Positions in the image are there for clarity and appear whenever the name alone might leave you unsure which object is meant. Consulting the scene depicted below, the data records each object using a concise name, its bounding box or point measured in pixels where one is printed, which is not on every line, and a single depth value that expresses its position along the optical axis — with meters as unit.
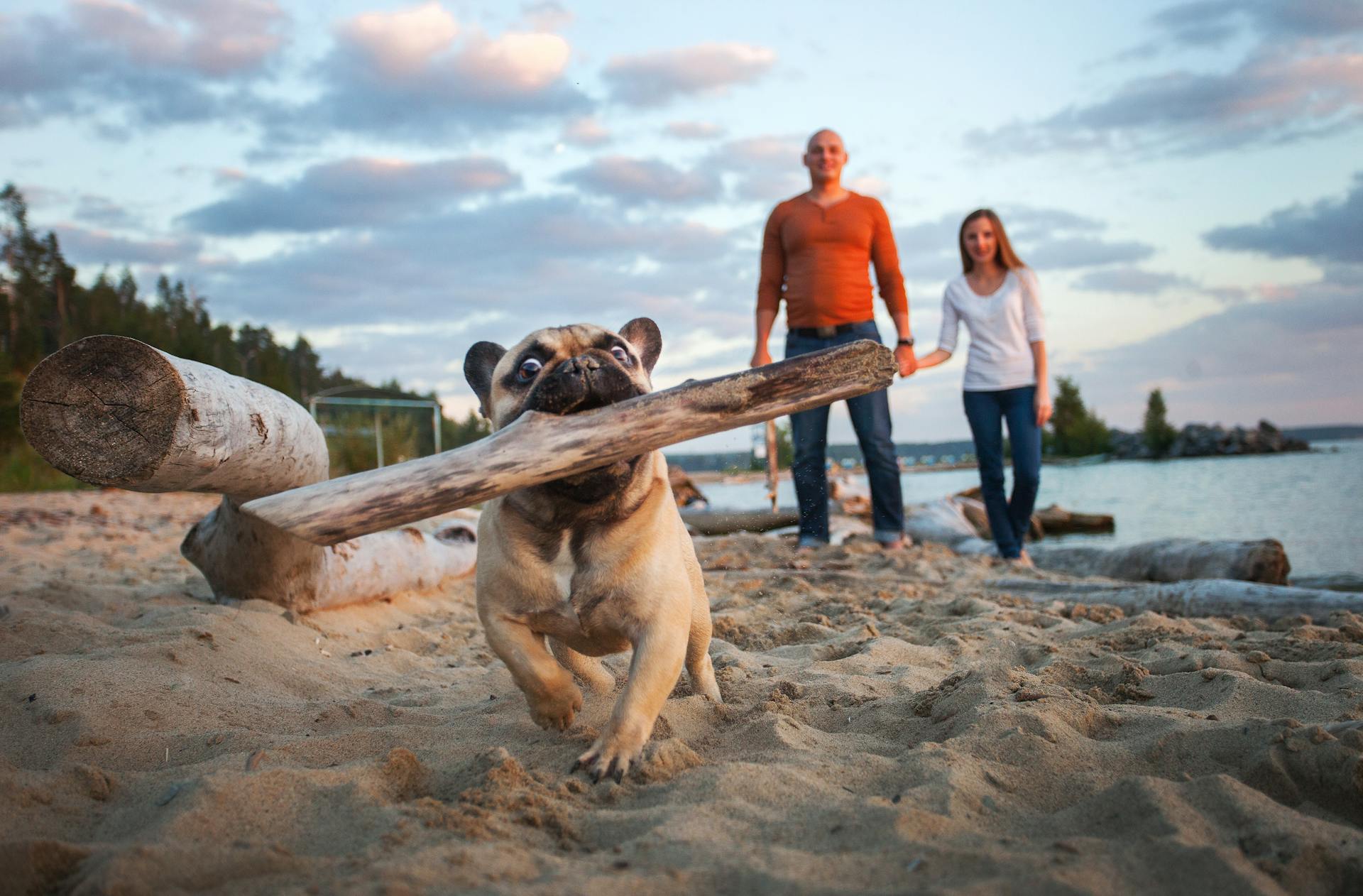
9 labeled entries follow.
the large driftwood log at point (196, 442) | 3.26
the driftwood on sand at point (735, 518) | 11.65
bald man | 8.16
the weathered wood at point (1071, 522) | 14.04
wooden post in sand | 11.27
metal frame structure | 19.88
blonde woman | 8.23
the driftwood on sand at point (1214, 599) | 5.19
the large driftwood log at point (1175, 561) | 7.39
